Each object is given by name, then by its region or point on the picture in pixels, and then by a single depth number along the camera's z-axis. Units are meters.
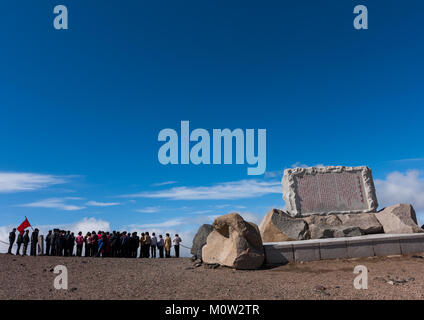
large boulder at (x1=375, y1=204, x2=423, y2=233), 12.35
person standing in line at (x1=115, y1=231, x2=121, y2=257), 16.31
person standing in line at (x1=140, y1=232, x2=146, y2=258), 16.70
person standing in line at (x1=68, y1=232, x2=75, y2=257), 16.00
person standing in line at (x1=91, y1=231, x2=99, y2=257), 15.92
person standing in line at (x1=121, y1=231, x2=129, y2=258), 16.25
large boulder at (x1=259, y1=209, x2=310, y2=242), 12.57
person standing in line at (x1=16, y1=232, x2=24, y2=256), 15.35
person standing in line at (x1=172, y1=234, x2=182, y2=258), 16.78
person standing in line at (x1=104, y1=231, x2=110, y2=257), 15.99
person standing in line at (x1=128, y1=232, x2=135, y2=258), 16.41
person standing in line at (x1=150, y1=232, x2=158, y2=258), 16.91
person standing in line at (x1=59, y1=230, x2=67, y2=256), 15.68
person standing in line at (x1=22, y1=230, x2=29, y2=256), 15.39
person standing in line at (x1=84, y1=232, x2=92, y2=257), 16.06
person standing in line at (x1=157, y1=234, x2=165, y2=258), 16.85
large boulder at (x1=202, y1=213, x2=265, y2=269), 10.07
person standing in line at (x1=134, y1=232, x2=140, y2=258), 16.64
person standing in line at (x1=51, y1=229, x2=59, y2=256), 15.72
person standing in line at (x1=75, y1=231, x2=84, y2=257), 15.94
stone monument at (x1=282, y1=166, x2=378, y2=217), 14.24
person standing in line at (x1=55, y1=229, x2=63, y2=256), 15.64
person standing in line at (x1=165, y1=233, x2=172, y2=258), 16.81
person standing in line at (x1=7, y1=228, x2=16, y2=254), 15.25
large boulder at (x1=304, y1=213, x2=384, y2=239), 12.41
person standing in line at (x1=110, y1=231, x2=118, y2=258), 16.08
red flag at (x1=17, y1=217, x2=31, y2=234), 15.34
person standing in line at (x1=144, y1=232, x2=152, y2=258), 16.75
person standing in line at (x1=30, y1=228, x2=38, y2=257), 15.37
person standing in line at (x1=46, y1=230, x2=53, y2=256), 15.64
